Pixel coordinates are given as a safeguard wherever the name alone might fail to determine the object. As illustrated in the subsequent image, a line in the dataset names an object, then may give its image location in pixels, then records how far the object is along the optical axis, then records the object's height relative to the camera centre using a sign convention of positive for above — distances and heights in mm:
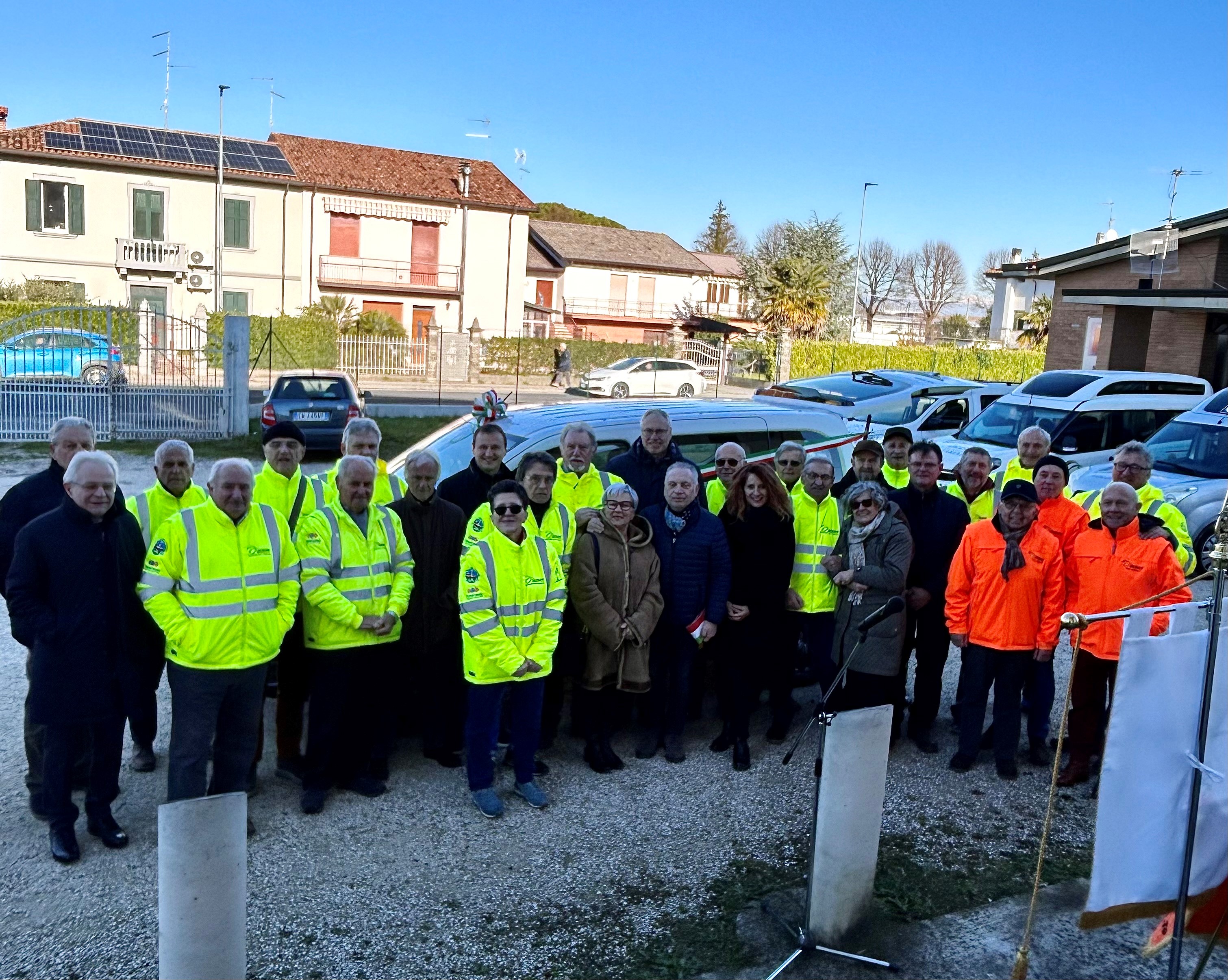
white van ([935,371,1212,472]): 13469 -482
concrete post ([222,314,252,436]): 18578 -767
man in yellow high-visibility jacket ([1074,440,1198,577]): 6547 -740
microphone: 4496 -1067
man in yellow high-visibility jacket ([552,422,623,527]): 6891 -839
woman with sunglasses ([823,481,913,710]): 6000 -1236
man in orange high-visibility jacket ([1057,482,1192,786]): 5746 -1110
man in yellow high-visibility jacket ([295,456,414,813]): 5195 -1393
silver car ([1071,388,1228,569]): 10922 -939
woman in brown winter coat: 5852 -1385
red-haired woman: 6215 -1303
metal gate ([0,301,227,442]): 17453 -912
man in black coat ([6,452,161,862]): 4570 -1318
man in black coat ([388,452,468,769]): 5742 -1441
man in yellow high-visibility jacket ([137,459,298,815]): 4668 -1293
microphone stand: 4203 -2310
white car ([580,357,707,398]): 33781 -932
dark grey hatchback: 17938 -1297
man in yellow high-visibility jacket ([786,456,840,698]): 6324 -1105
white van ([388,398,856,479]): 8391 -670
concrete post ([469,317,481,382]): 37062 -518
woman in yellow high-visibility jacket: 5277 -1448
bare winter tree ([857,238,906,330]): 83875 +7097
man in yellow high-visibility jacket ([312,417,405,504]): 6234 -674
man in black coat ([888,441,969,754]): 6520 -1320
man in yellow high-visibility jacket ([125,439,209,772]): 5355 -963
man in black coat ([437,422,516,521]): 6574 -843
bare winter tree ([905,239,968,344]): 86750 +7432
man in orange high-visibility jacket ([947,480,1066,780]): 5922 -1338
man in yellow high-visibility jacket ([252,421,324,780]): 5699 -1028
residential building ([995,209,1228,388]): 23500 +1800
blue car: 17422 -706
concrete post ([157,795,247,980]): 3363 -1808
